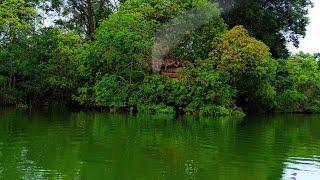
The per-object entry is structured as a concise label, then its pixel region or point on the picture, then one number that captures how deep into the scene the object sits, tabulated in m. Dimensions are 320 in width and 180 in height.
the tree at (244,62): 31.89
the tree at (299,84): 38.25
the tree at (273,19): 39.81
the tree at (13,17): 35.34
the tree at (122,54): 32.72
